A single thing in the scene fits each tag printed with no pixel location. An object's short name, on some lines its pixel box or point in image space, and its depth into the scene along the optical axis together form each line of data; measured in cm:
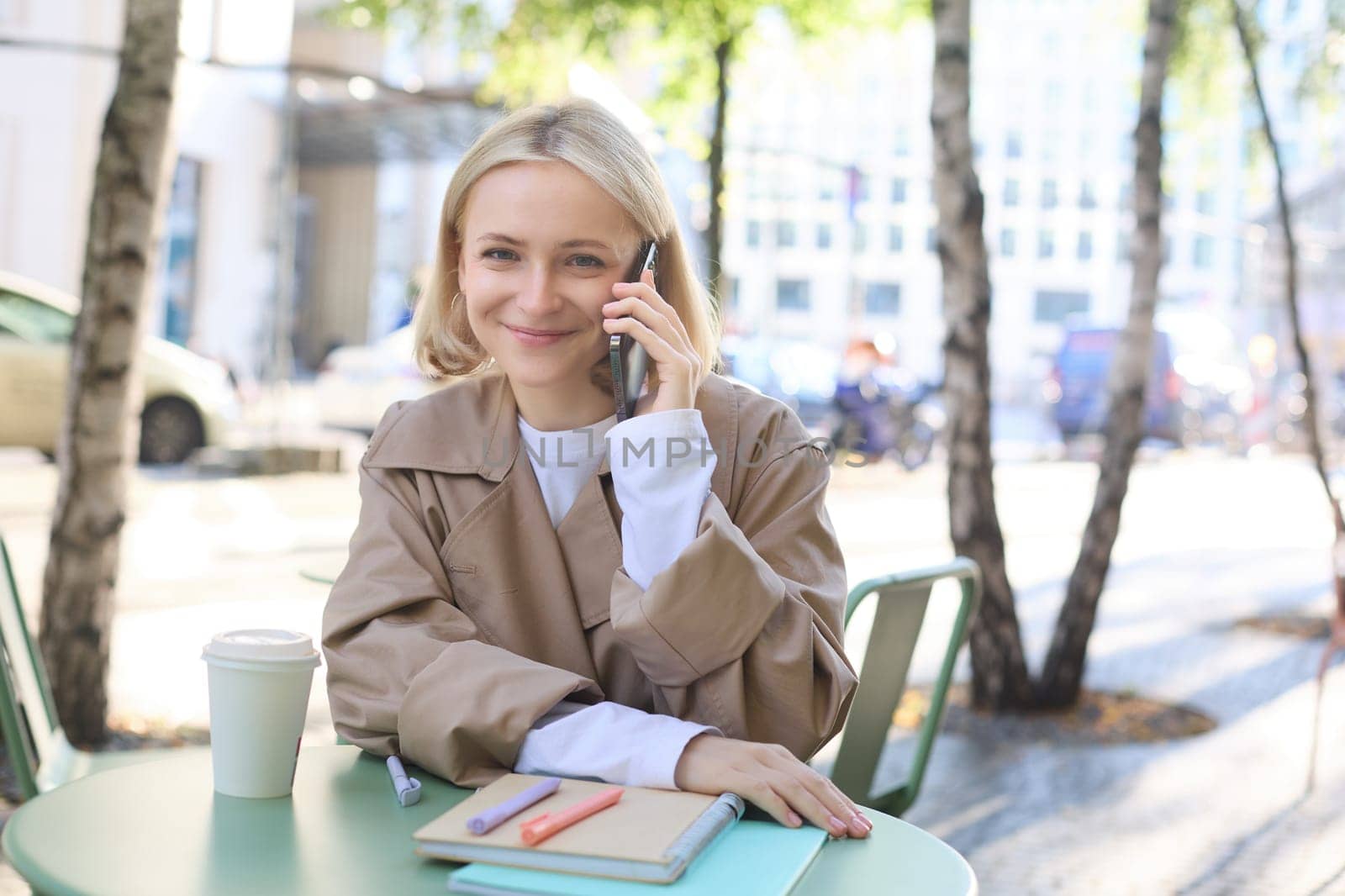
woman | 177
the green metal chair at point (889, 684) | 294
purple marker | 145
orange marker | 142
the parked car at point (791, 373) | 2038
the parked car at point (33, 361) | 1208
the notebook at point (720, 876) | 137
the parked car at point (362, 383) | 1747
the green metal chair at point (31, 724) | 263
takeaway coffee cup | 163
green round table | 141
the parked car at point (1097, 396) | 2383
